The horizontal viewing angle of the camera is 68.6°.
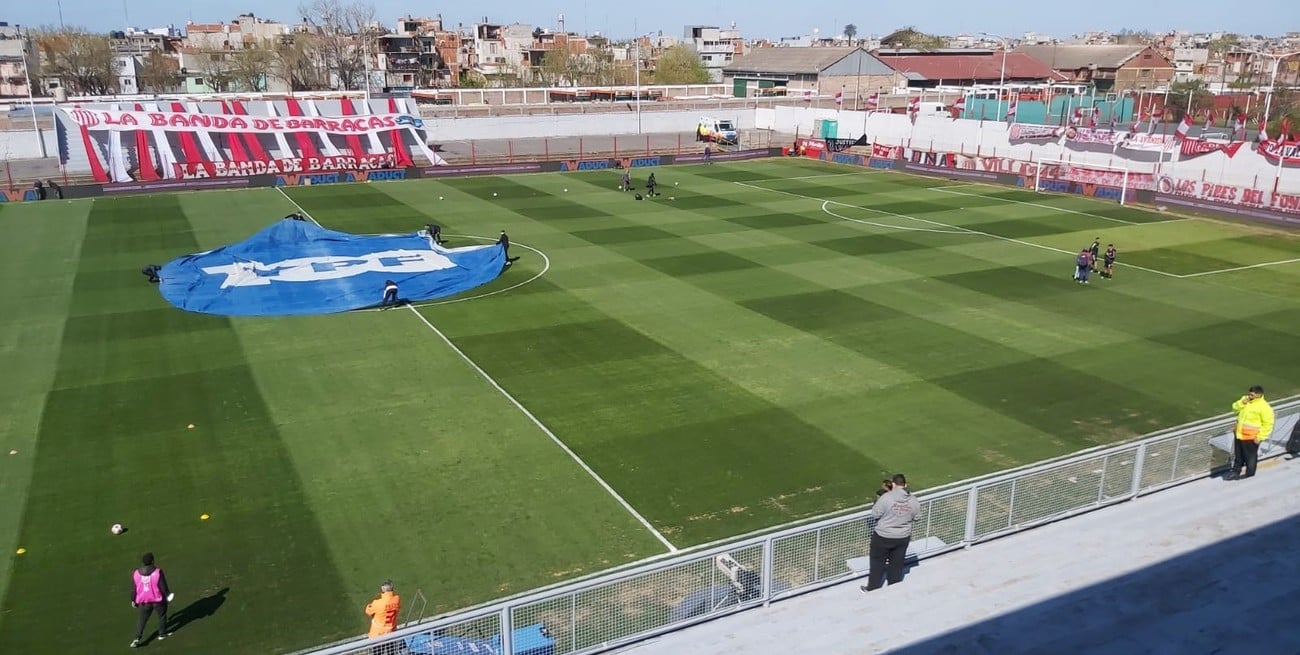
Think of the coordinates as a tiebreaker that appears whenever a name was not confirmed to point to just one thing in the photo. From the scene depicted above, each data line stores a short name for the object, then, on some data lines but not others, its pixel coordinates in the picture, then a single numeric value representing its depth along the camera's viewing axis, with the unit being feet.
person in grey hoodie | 39.60
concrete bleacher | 36.42
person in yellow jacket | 48.73
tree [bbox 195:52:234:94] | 406.62
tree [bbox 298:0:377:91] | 396.78
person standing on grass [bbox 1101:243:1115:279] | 110.93
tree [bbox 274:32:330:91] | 391.86
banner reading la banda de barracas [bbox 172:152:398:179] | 196.85
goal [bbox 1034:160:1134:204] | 166.71
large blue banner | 101.35
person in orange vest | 40.68
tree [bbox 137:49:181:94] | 410.31
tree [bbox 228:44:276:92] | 398.21
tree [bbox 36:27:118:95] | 374.84
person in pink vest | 43.52
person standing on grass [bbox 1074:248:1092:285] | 108.17
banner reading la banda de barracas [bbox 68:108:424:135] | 203.41
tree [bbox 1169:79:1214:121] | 251.80
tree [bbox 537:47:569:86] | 457.27
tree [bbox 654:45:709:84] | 449.48
